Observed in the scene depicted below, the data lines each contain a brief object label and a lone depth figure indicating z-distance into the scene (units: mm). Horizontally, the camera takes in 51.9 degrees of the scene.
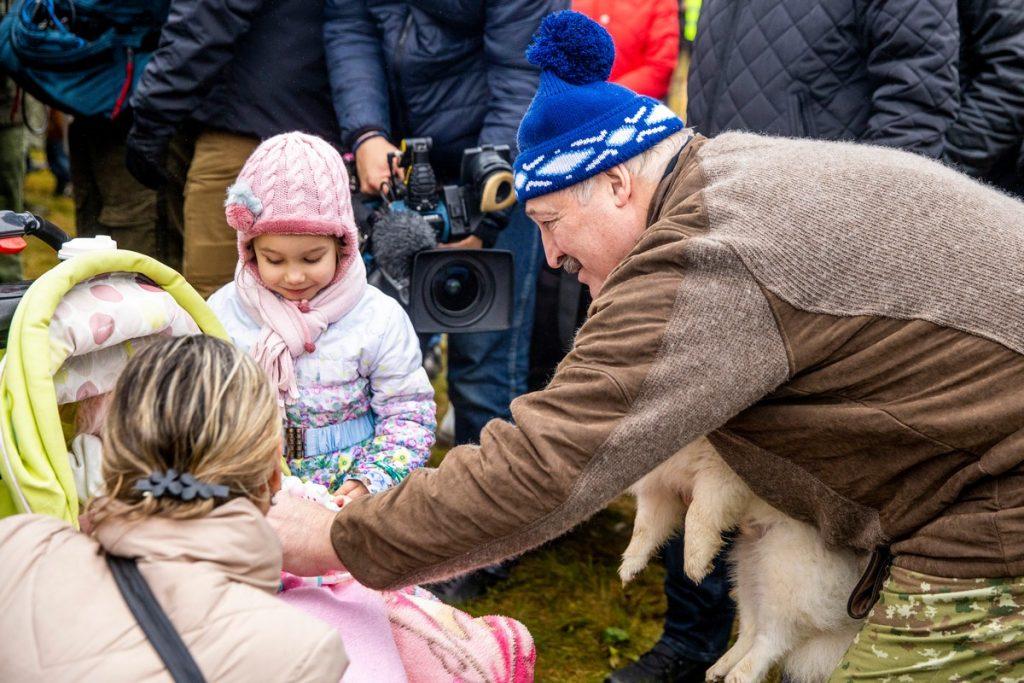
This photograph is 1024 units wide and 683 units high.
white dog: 2150
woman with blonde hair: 1407
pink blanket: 1829
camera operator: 3486
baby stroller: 1784
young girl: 2578
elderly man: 1740
